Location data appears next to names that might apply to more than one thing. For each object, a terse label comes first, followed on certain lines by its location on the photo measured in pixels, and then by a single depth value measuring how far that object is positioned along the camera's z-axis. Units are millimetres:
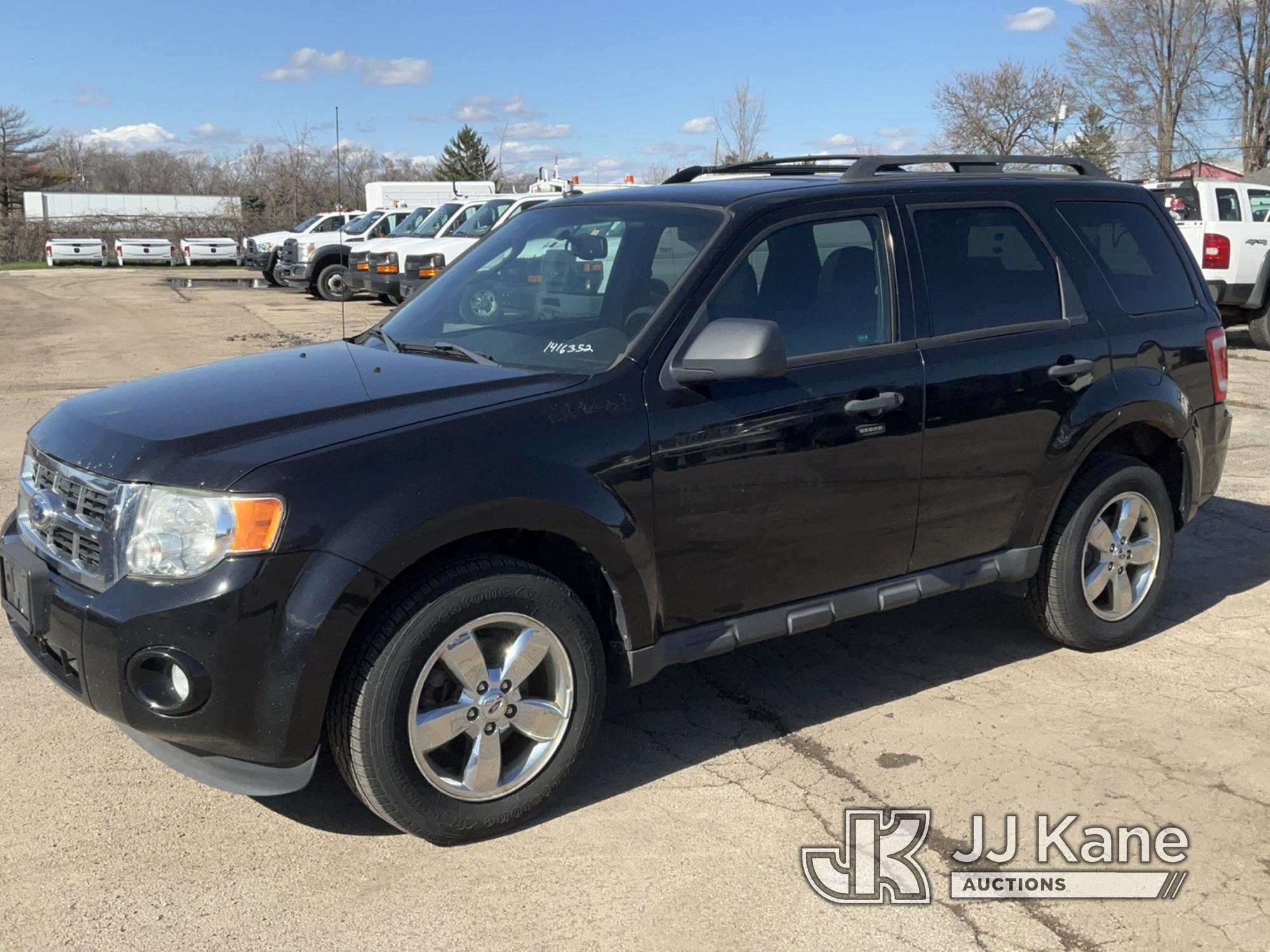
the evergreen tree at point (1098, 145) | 46531
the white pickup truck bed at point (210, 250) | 41469
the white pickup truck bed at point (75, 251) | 41406
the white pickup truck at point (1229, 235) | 15281
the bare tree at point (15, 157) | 68562
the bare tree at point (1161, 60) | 46062
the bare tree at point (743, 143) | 30453
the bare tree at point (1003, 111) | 45750
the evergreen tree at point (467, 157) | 79000
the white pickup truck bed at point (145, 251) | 42312
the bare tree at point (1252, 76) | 45562
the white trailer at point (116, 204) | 58375
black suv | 3207
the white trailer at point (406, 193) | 36938
